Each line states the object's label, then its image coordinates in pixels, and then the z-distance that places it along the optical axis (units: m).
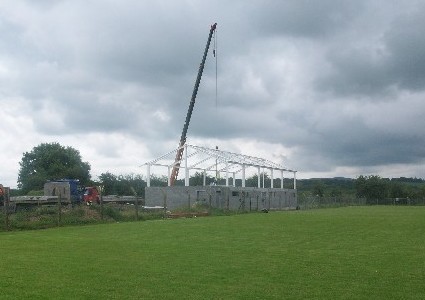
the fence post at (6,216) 24.47
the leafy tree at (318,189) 114.96
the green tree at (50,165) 101.44
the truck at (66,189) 48.25
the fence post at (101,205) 30.48
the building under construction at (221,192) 55.81
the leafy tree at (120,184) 100.81
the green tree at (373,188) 121.81
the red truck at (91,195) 51.94
